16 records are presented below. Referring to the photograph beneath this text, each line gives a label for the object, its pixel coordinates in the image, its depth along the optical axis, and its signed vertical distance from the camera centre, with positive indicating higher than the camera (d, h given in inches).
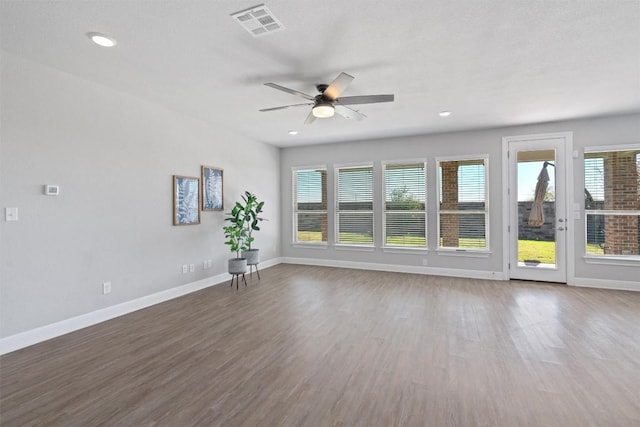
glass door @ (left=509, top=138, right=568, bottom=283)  201.0 +1.2
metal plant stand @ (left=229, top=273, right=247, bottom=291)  200.3 -46.8
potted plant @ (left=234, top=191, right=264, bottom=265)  209.8 -3.9
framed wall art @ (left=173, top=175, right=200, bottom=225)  176.4 +8.9
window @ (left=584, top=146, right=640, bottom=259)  184.5 +6.6
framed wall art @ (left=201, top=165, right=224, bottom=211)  196.5 +18.0
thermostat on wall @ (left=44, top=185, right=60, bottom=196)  119.9 +10.4
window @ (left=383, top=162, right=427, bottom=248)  237.5 +6.4
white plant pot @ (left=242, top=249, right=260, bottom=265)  214.1 -31.2
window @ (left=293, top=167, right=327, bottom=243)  273.0 +7.9
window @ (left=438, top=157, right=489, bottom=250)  219.9 +5.9
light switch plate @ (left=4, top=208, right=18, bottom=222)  108.7 +0.4
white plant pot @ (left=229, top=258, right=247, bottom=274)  197.2 -35.5
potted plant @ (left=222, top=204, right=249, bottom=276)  197.8 -16.0
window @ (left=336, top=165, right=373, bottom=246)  255.9 +7.1
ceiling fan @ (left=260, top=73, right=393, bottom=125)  112.7 +49.3
